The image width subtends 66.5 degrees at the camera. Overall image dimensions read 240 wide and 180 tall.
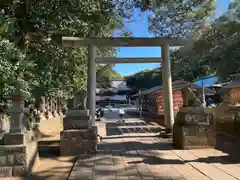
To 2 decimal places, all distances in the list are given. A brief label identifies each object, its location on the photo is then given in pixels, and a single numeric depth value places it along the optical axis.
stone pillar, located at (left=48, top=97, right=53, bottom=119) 9.68
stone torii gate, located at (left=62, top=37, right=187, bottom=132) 5.80
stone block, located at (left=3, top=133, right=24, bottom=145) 3.50
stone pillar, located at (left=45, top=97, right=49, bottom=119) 8.95
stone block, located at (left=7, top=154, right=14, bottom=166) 3.44
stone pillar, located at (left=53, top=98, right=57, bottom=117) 10.60
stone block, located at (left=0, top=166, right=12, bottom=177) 3.42
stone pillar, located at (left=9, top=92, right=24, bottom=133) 3.58
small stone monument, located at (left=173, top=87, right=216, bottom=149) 4.61
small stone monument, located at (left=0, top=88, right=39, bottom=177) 3.43
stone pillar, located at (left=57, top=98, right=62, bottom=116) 11.93
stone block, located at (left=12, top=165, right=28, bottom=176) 3.43
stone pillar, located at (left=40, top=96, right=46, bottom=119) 8.11
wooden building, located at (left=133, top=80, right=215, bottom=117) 9.96
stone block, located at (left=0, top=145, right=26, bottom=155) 3.42
